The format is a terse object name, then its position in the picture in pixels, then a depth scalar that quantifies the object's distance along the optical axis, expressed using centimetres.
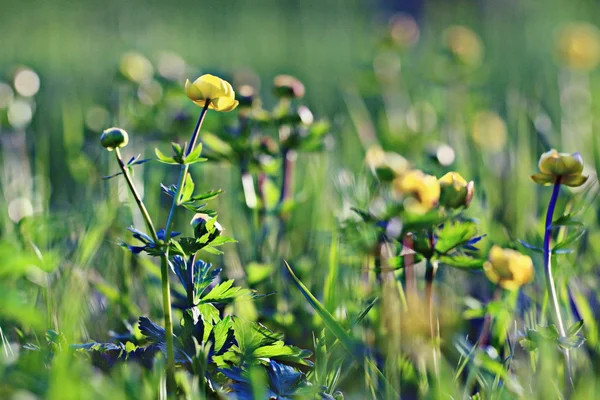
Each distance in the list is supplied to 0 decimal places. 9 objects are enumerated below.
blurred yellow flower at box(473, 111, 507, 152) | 200
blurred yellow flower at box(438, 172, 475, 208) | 143
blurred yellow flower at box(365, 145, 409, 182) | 151
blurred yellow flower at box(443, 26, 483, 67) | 229
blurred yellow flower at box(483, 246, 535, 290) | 144
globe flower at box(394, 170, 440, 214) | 143
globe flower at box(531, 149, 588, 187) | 141
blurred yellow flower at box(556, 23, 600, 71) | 249
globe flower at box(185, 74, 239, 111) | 138
